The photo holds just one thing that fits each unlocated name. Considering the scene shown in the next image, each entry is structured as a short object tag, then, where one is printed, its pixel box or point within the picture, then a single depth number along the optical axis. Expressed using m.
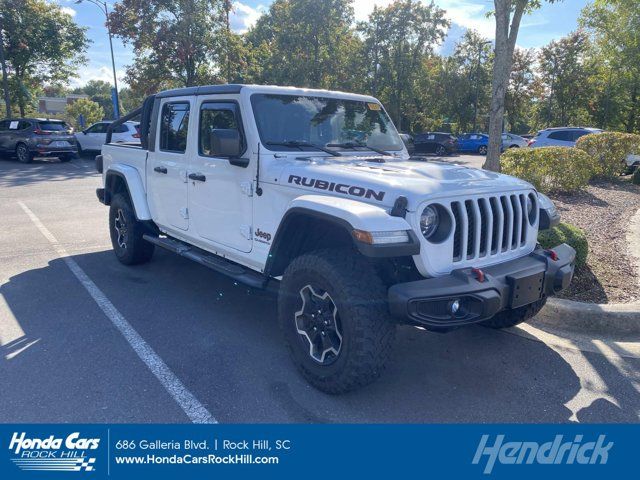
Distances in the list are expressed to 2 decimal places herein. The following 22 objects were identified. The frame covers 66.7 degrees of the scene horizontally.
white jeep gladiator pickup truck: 2.89
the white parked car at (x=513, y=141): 28.39
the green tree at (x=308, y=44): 22.42
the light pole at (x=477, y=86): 35.27
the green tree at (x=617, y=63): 17.91
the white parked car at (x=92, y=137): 20.89
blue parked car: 29.88
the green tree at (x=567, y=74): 32.41
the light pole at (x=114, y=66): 20.94
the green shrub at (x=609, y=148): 12.85
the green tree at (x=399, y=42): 26.31
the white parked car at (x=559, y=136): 18.61
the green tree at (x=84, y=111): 48.72
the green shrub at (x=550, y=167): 9.38
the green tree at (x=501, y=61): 6.41
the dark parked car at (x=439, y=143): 27.12
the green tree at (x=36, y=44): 23.77
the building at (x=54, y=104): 89.71
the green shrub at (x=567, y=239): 4.91
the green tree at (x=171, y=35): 20.39
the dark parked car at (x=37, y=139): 18.47
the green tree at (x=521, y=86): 37.00
